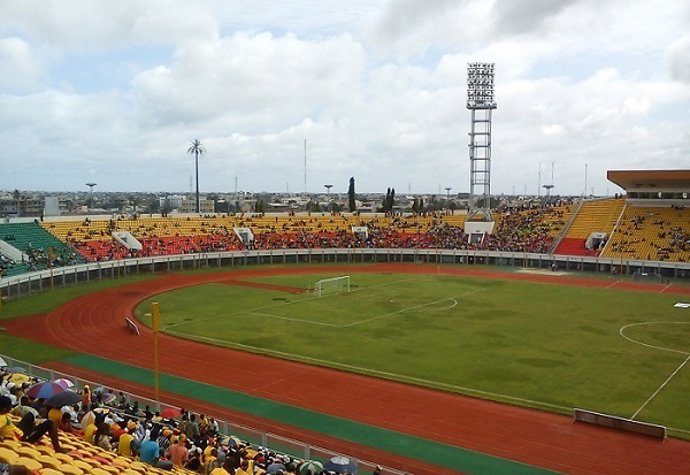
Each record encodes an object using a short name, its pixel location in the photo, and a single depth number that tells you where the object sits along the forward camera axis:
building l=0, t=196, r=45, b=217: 139.62
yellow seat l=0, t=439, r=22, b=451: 10.87
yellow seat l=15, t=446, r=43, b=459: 10.47
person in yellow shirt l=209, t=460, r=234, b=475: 12.45
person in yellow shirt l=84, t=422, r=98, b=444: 14.64
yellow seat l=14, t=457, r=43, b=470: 9.72
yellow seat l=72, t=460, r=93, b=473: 10.77
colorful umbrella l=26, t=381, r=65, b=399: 14.73
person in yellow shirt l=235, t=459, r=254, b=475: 13.24
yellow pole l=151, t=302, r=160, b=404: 22.38
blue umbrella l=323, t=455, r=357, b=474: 14.59
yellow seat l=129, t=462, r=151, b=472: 12.23
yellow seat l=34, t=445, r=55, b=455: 11.30
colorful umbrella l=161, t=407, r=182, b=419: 19.22
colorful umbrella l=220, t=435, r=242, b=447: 16.25
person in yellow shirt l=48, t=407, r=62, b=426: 13.53
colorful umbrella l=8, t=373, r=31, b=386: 18.62
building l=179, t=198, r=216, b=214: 181.43
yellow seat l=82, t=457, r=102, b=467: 11.43
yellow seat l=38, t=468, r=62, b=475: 9.72
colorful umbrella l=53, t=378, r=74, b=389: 17.87
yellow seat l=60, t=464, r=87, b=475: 10.20
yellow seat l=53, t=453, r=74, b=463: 10.96
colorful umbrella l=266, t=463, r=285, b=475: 13.80
